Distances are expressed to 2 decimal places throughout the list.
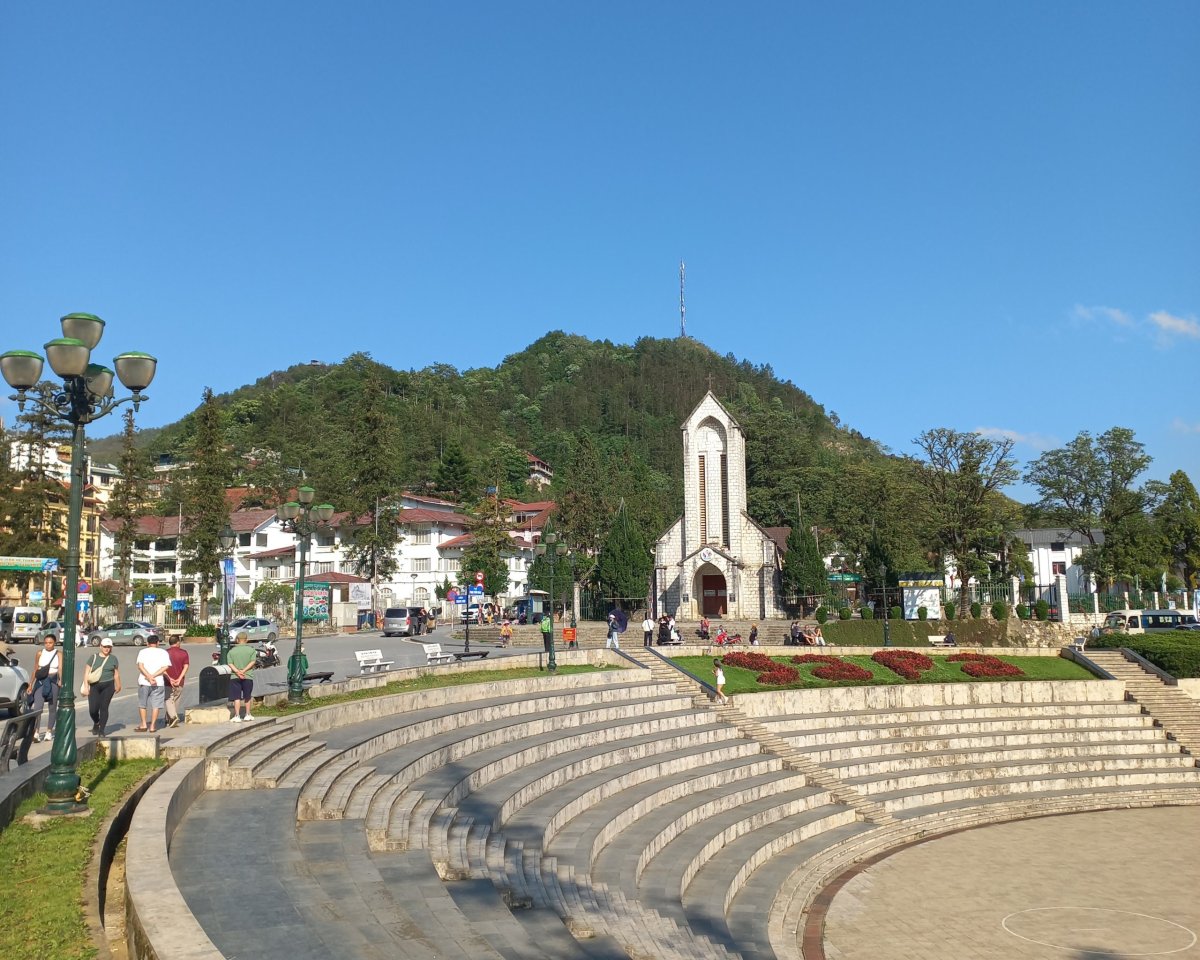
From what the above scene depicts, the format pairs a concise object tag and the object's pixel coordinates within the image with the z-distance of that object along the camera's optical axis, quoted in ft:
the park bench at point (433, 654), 97.81
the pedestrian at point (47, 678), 51.29
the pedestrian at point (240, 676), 51.37
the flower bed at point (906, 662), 108.37
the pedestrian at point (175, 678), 52.29
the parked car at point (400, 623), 161.07
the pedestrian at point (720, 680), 90.94
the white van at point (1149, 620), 150.82
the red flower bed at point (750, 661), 103.40
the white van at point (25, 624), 141.49
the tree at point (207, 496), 176.96
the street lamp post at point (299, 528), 61.82
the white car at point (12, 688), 53.36
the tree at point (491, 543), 196.95
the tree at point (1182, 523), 232.32
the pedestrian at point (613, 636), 113.36
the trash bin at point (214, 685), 60.75
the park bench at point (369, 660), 86.94
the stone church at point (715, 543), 180.14
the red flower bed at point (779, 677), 98.32
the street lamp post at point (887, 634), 139.44
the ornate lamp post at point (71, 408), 31.96
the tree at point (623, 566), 183.62
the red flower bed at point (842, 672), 103.50
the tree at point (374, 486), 204.85
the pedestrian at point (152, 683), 48.57
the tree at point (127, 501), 177.17
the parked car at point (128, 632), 138.10
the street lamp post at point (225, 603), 73.18
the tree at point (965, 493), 168.35
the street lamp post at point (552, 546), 100.58
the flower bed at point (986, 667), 111.65
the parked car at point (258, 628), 135.64
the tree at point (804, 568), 179.63
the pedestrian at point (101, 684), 47.88
